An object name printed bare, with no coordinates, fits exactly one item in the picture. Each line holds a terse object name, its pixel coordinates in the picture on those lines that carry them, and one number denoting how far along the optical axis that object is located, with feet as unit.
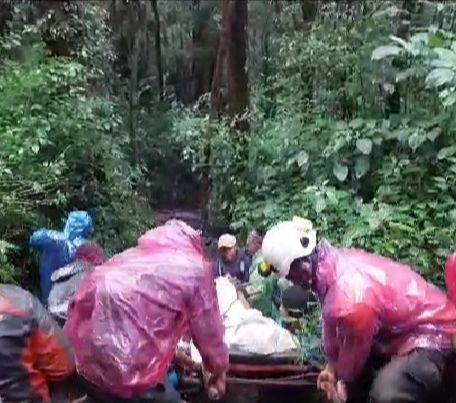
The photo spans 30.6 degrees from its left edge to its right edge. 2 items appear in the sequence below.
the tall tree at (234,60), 38.19
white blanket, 18.04
